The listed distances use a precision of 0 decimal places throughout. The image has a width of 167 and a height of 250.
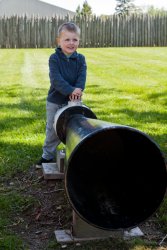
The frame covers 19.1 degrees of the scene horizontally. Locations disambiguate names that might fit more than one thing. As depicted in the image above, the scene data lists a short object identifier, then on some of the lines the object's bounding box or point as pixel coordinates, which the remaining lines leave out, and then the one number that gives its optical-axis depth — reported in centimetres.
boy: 415
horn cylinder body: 284
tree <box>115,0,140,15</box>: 8400
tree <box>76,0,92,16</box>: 6431
